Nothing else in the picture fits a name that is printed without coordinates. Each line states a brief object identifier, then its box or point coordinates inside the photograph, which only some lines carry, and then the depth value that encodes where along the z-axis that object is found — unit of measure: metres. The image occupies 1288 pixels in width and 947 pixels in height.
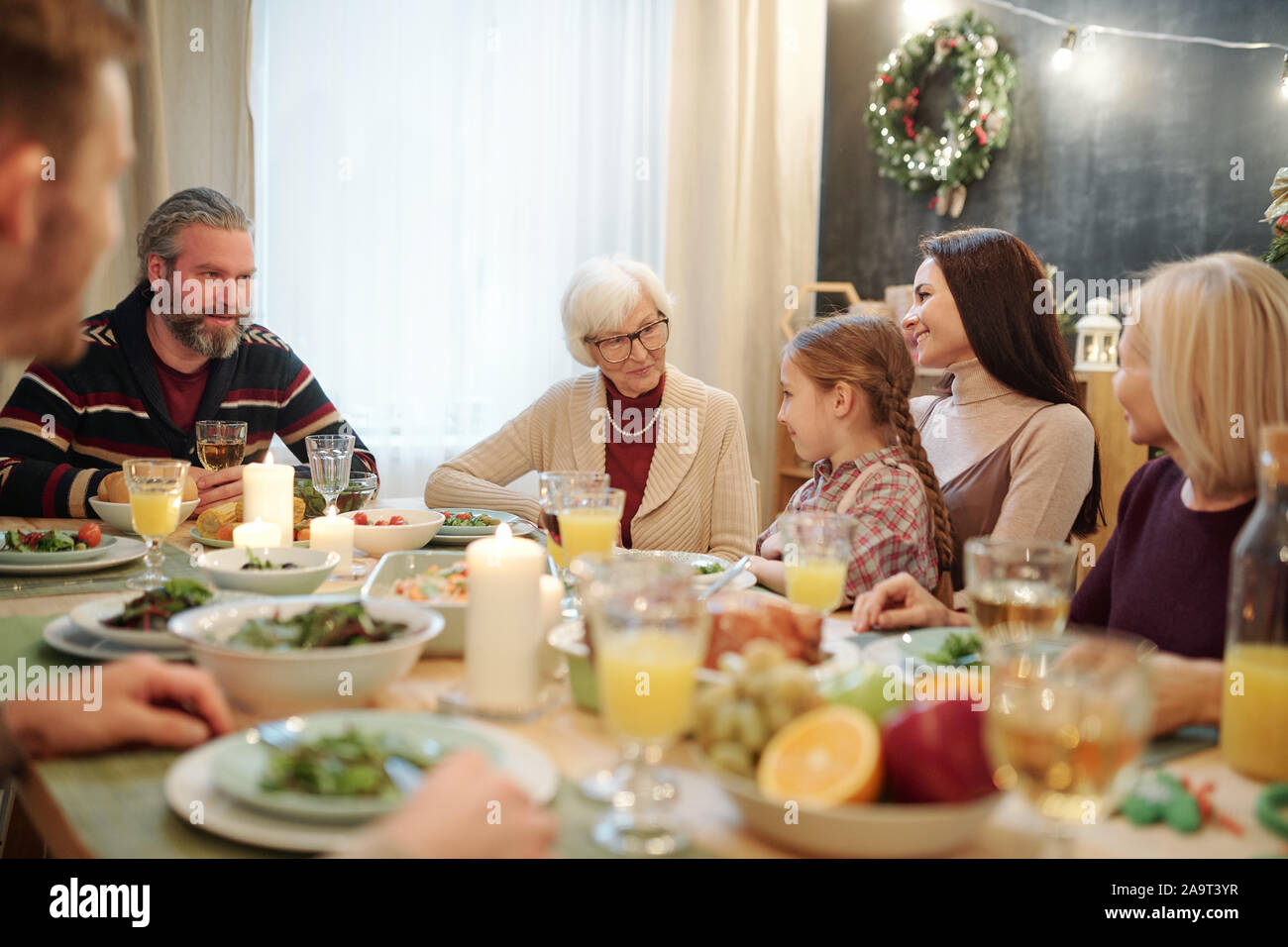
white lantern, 3.93
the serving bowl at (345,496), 2.39
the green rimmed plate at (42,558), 1.91
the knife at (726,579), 1.69
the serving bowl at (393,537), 2.10
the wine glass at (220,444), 2.39
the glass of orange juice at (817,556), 1.54
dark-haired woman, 2.48
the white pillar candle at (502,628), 1.21
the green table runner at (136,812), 0.89
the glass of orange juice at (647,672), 0.91
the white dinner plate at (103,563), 1.90
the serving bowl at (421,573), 1.45
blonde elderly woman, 1.45
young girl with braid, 2.32
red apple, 0.88
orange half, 0.88
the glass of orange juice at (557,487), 1.59
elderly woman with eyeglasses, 2.96
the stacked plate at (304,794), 0.88
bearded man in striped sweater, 2.84
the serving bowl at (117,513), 2.32
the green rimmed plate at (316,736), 0.88
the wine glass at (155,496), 1.76
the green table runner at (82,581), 1.80
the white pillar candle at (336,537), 1.94
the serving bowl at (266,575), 1.60
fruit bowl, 0.83
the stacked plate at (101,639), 1.37
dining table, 0.90
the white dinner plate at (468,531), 2.32
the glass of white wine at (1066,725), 0.81
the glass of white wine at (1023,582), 1.27
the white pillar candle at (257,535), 1.88
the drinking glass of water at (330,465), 2.26
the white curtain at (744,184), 5.14
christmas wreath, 4.58
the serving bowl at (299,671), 1.14
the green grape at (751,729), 0.95
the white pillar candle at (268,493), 2.08
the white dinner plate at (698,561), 1.87
